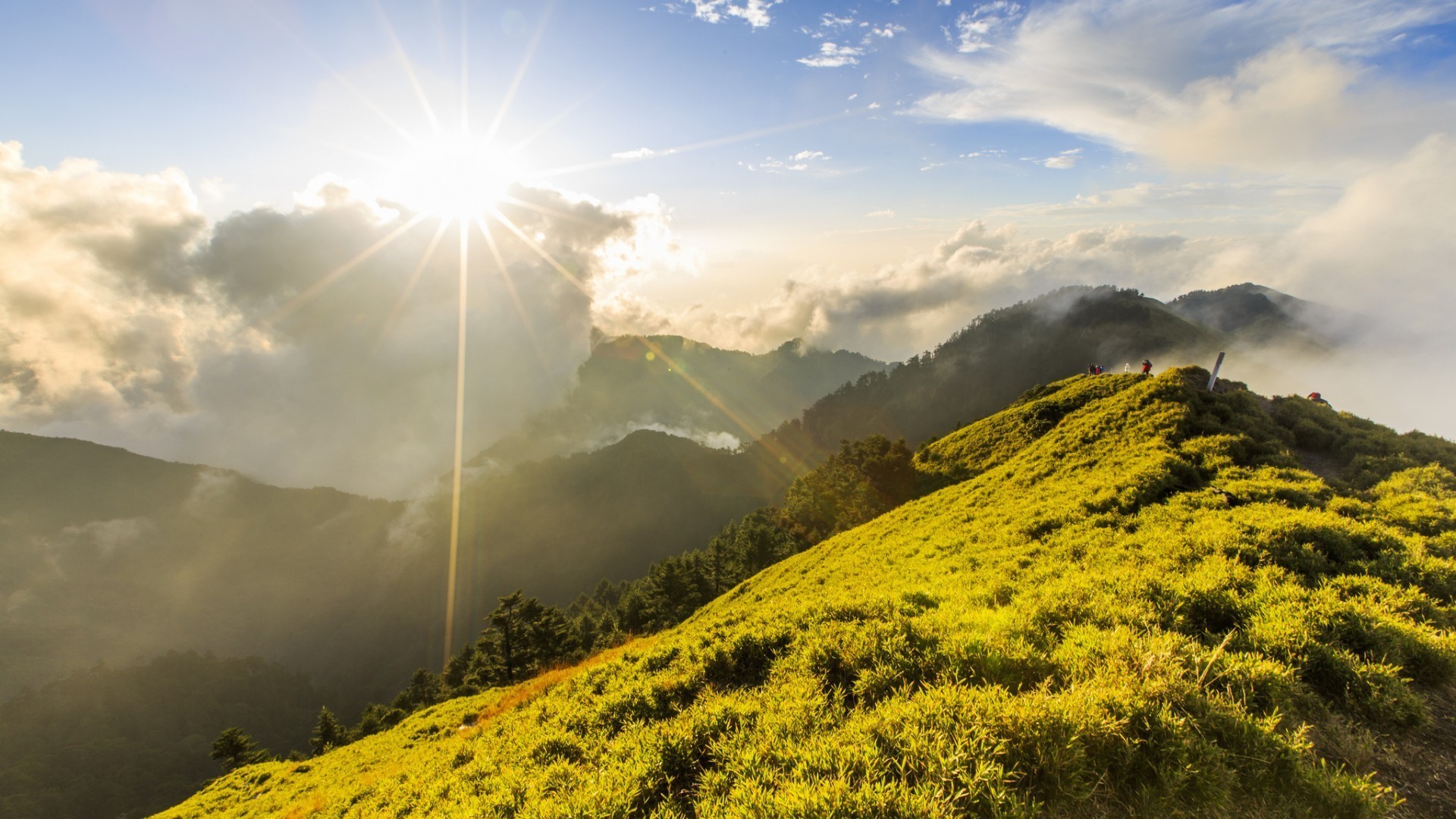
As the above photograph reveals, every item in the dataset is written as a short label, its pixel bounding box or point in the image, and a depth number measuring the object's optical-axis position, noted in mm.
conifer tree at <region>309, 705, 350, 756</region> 63875
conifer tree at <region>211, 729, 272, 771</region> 51125
